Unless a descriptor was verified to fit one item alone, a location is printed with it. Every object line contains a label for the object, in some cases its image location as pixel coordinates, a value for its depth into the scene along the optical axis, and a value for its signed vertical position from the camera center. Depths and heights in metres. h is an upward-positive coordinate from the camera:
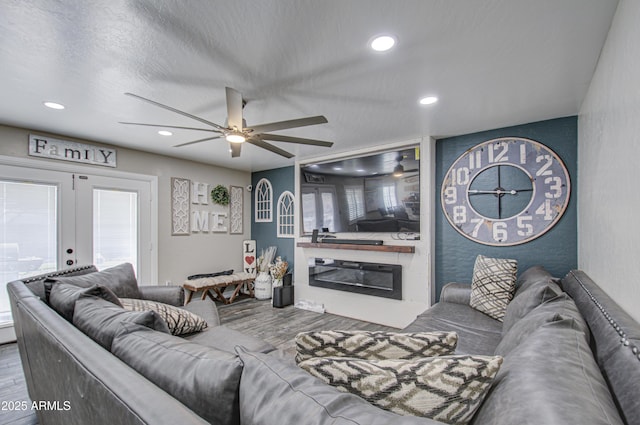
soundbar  3.79 -0.41
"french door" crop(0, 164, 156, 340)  3.07 -0.11
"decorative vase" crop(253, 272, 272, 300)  4.87 -1.31
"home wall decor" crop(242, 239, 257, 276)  5.35 -0.85
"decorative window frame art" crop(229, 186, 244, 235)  5.35 +0.07
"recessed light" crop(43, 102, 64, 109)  2.49 +0.99
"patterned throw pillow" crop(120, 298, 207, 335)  1.83 -0.70
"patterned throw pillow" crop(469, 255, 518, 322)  2.37 -0.66
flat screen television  3.53 +0.28
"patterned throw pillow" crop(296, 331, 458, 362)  0.91 -0.44
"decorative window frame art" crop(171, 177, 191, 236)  4.44 +0.12
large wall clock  2.81 +0.23
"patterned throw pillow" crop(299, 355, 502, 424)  0.72 -0.46
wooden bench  4.25 -1.14
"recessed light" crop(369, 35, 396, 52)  1.61 +1.01
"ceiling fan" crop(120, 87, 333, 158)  1.93 +0.66
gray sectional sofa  0.63 -0.47
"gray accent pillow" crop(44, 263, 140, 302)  2.04 -0.52
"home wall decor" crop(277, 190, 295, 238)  5.06 -0.03
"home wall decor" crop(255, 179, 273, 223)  5.41 +0.22
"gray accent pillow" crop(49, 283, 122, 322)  1.51 -0.48
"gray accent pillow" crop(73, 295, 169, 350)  1.16 -0.48
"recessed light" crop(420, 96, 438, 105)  2.38 +0.98
